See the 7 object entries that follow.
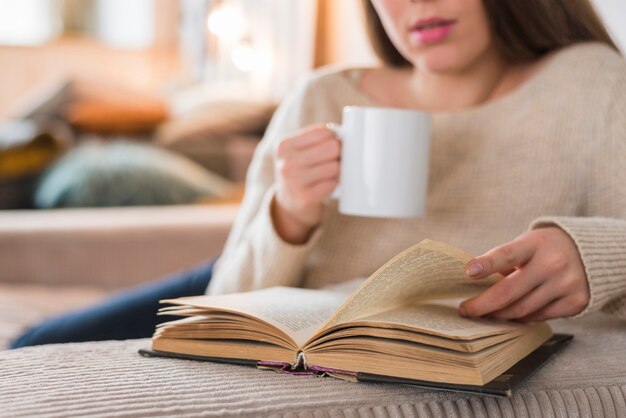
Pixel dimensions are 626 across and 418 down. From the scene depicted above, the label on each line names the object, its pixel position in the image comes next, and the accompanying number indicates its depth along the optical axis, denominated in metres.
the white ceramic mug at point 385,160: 1.18
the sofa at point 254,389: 0.88
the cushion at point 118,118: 3.64
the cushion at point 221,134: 3.23
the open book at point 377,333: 0.91
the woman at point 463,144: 1.24
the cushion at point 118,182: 2.33
